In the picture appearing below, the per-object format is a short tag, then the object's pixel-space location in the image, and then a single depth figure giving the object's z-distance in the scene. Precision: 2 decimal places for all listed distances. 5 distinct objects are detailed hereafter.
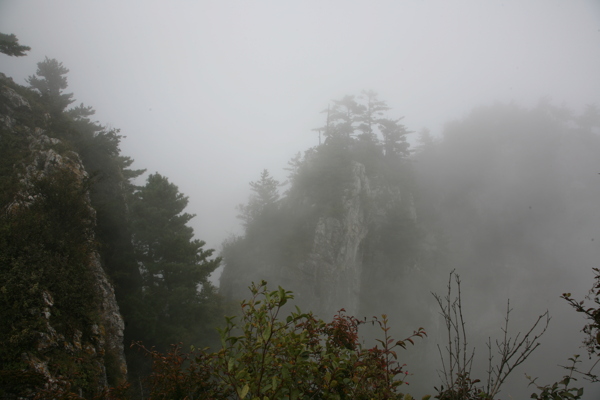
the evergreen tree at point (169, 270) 13.05
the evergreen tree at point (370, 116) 37.81
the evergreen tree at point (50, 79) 22.84
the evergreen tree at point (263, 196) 32.20
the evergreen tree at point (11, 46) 13.50
